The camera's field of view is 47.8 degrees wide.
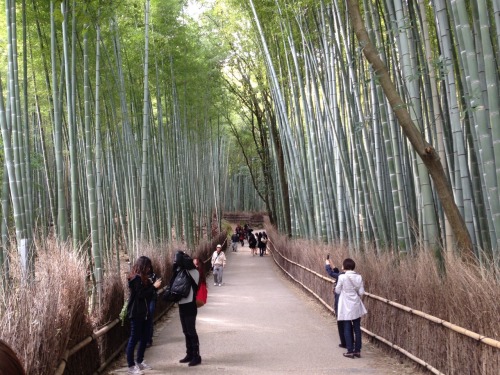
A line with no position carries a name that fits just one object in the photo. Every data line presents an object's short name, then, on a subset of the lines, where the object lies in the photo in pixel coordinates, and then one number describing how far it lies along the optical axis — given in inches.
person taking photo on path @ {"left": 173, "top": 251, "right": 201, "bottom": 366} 182.4
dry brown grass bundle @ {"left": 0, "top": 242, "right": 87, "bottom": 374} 109.1
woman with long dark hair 172.6
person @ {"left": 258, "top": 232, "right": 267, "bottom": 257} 772.8
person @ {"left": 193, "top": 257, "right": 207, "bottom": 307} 195.1
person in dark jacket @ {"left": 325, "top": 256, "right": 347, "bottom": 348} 199.5
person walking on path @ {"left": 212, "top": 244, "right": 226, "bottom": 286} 454.9
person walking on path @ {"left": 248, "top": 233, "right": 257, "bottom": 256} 800.9
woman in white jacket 189.3
